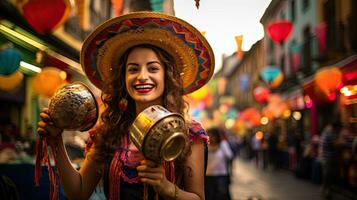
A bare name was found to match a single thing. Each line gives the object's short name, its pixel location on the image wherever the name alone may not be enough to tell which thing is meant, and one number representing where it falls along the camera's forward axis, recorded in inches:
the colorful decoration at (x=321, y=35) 516.4
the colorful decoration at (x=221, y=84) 1050.4
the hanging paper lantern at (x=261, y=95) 771.3
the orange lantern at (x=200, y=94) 598.5
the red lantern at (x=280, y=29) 368.8
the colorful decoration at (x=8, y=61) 230.7
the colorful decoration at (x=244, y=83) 1172.8
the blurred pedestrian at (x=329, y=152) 378.0
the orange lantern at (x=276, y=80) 632.0
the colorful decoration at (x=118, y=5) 369.2
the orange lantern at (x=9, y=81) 265.8
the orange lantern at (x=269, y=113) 766.2
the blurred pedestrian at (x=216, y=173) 236.5
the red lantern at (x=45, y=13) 235.1
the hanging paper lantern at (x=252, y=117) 1075.7
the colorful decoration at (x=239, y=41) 362.3
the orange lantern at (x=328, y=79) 398.0
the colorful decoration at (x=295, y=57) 724.0
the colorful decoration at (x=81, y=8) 318.9
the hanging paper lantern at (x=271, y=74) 624.4
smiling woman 84.7
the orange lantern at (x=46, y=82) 280.7
